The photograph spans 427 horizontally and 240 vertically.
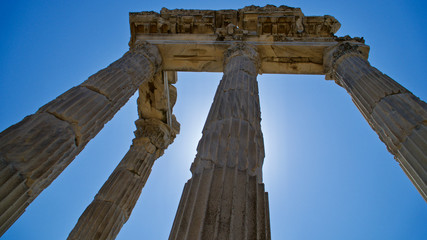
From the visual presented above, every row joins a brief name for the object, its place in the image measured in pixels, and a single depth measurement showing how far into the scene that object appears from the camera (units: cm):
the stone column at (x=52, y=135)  601
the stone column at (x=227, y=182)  430
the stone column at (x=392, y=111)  696
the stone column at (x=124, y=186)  1069
